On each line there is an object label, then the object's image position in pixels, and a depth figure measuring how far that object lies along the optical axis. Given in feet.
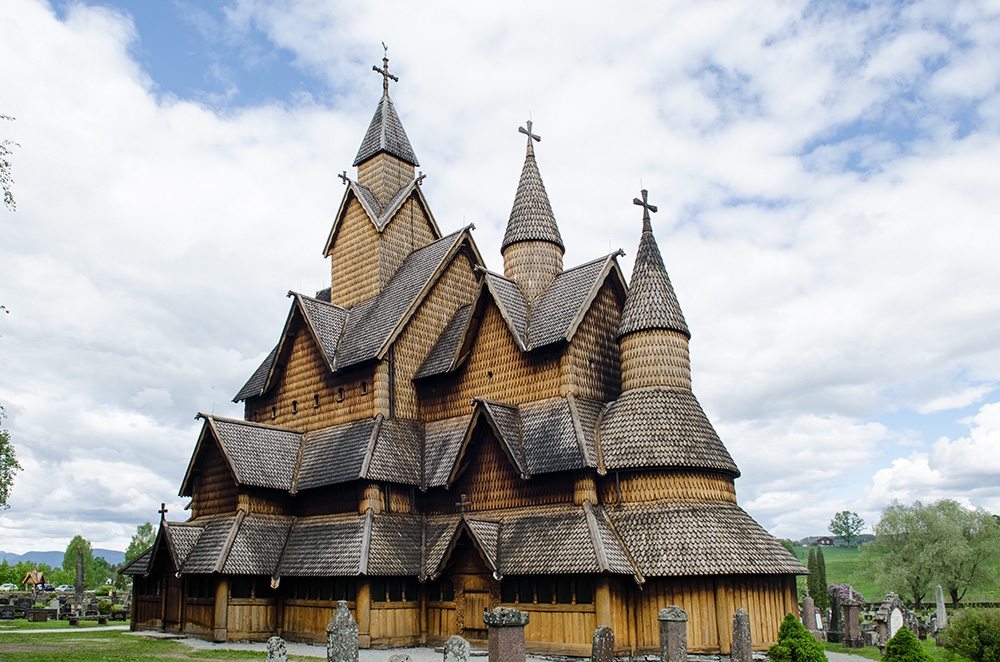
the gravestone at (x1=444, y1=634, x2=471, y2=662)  41.73
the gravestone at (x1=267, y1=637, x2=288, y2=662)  46.19
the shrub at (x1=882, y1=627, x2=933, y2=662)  47.57
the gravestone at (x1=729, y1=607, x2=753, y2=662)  53.11
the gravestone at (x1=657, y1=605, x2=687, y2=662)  48.88
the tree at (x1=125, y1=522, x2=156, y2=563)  274.57
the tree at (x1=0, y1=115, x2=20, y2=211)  48.06
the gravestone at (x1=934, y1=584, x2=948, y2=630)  101.23
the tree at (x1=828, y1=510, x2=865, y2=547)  453.99
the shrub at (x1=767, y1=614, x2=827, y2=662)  53.93
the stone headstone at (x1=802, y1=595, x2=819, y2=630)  95.76
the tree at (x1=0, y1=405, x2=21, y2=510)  124.98
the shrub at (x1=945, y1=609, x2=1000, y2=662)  55.57
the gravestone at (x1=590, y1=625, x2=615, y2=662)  52.01
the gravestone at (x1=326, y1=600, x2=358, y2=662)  43.37
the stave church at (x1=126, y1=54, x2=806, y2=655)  67.82
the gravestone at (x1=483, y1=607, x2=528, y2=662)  39.40
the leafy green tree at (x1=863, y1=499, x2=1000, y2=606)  153.07
